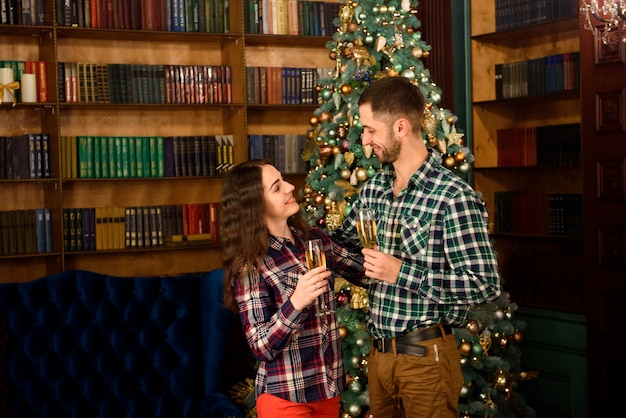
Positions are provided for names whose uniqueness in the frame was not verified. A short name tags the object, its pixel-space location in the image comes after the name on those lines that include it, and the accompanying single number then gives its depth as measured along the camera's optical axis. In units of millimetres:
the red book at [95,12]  4703
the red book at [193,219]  5008
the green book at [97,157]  4793
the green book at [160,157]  4934
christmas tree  3621
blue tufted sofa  2945
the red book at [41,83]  4652
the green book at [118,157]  4848
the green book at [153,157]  4922
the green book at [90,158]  4777
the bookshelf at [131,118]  4684
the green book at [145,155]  4906
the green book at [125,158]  4863
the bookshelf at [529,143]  4629
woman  2090
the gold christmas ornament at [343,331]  3619
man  2227
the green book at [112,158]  4832
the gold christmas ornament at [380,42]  3699
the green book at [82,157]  4758
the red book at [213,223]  5051
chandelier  3361
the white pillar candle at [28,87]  4594
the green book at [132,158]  4875
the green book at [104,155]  4812
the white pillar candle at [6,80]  4547
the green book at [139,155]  4891
